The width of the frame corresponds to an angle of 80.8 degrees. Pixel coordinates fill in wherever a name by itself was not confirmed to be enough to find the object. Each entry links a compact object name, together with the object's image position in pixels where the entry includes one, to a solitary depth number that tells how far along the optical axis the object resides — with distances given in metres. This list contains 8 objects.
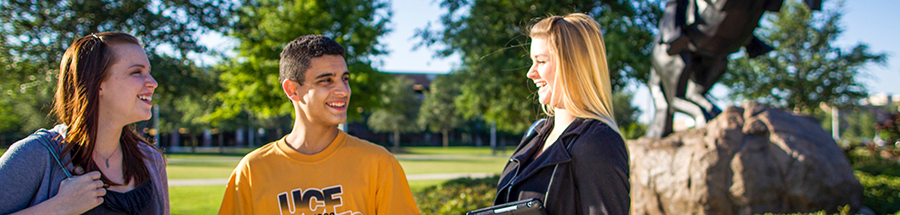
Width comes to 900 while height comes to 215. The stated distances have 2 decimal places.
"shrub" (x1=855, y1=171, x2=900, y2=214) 6.29
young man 2.22
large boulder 5.23
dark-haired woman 1.82
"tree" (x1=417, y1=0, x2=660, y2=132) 12.85
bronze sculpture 6.12
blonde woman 1.81
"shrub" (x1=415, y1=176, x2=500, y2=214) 7.00
